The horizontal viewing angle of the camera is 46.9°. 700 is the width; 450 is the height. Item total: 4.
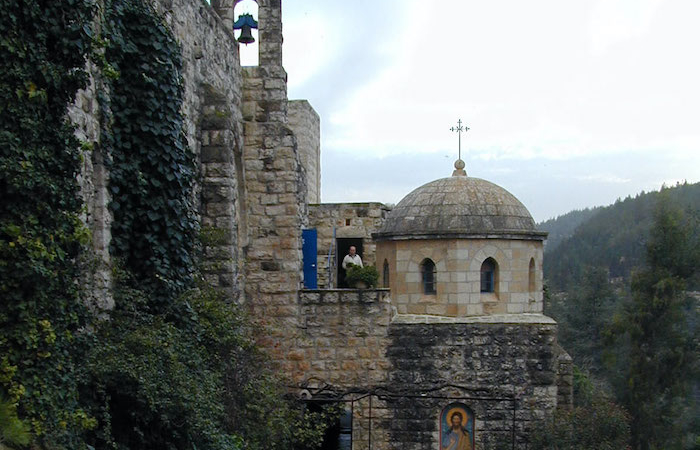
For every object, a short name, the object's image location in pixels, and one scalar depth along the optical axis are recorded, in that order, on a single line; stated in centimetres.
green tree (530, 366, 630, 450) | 1224
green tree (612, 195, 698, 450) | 2772
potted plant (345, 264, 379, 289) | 1491
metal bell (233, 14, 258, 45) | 1429
